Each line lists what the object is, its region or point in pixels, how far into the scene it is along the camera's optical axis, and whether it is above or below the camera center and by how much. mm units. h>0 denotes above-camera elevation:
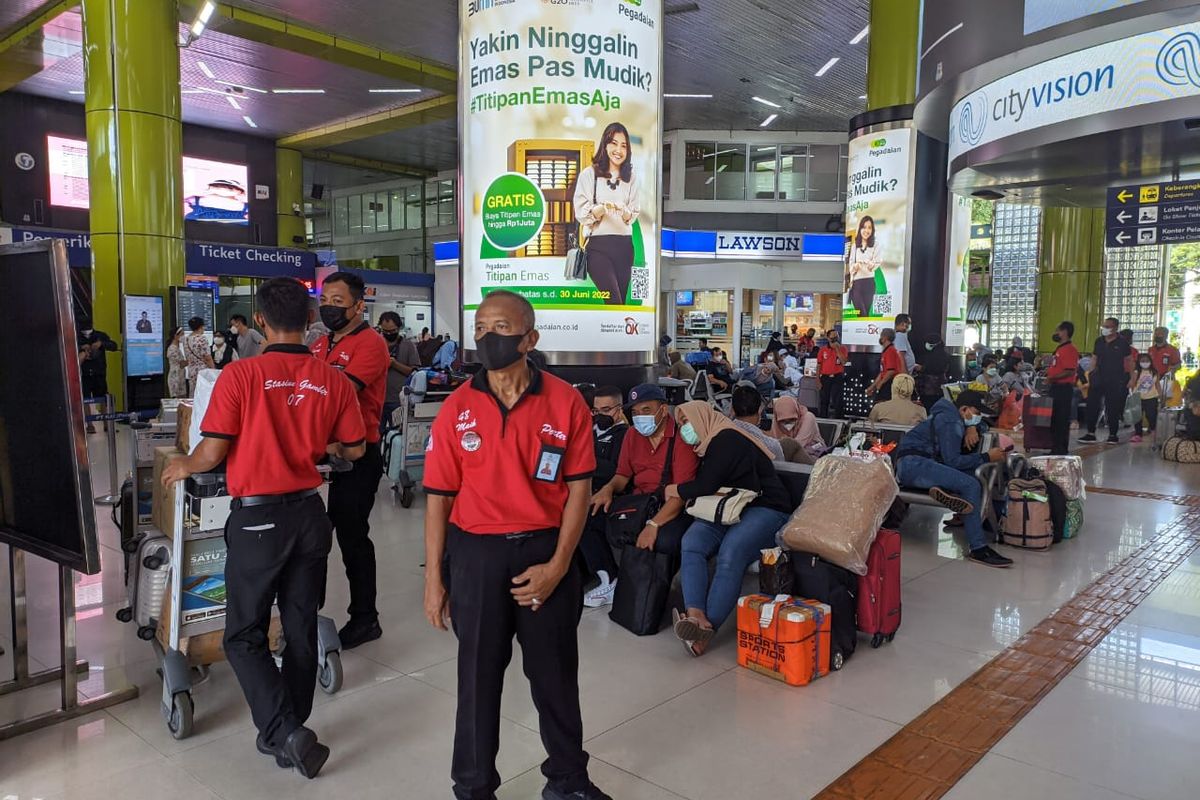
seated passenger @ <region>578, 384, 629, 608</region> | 4867 -923
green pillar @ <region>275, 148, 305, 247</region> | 24312 +3543
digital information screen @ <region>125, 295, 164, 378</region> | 12781 -224
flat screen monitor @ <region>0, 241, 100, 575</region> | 2740 -332
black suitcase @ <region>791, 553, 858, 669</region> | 3982 -1311
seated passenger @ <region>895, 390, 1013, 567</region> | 5793 -990
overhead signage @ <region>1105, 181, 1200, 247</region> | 9719 +1291
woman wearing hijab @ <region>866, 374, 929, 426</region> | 7094 -730
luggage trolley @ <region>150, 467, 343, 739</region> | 3133 -1182
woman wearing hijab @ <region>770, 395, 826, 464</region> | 6195 -790
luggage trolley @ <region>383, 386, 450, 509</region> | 7242 -1038
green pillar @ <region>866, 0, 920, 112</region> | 12188 +3993
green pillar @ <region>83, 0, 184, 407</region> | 12266 +2573
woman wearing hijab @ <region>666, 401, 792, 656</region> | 4137 -1047
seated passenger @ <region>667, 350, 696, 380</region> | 10914 -651
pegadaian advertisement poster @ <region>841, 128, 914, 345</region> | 12156 +1358
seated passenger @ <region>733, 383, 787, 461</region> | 4613 -482
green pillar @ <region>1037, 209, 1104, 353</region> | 20312 +1316
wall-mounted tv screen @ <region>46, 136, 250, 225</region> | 20422 +3512
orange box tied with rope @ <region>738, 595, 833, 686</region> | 3705 -1422
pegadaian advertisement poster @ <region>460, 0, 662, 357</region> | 5773 +1167
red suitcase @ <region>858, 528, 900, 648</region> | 4121 -1330
